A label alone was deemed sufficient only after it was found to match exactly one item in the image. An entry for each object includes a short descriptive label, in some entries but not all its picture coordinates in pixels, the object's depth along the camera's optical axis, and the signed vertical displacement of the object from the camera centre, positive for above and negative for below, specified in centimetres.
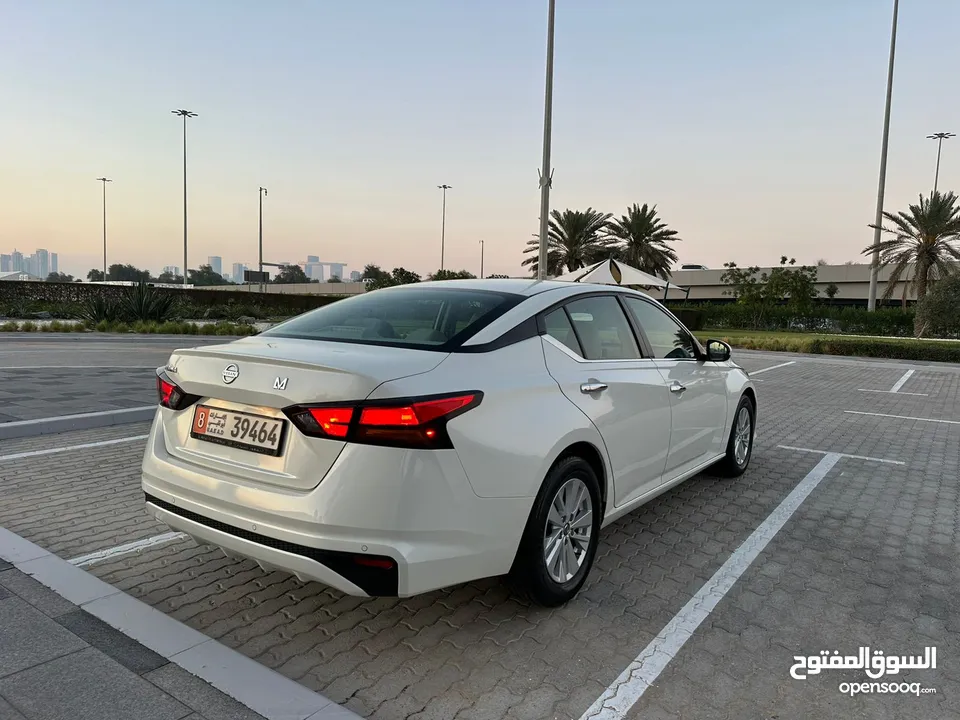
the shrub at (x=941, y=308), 3030 +73
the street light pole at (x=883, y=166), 3594 +873
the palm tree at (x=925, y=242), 3394 +428
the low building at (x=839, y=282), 6675 +390
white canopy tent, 1850 +106
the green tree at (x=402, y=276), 6175 +269
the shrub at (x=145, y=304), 2341 -42
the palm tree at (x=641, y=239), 4612 +519
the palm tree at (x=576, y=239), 4416 +478
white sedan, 245 -57
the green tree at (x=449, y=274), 5874 +288
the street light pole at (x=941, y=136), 5792 +1652
